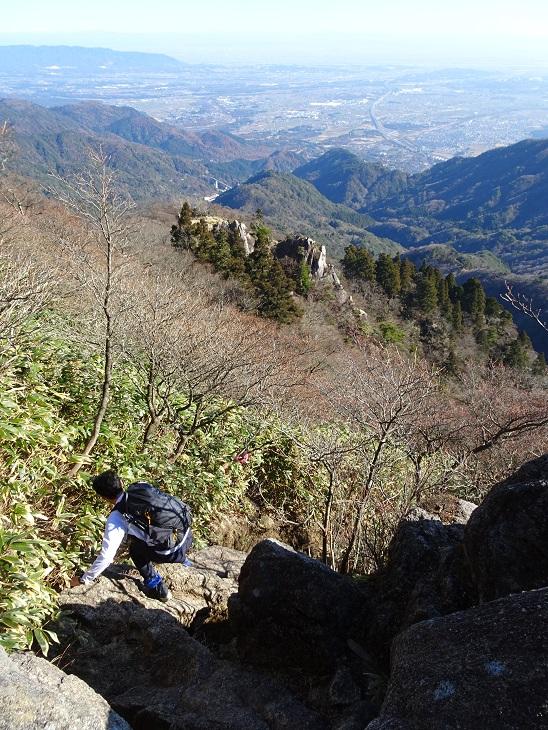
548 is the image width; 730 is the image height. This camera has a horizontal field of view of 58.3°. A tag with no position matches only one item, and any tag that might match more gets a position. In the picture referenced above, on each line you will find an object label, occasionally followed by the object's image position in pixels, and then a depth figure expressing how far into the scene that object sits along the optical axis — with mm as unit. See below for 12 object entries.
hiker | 4379
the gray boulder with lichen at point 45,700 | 2520
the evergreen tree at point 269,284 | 32938
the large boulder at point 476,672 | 2174
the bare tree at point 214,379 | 7805
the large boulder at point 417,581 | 3697
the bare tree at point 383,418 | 6043
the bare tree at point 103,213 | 5125
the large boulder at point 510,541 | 3213
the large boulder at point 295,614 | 4188
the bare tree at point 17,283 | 5535
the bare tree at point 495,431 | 10514
